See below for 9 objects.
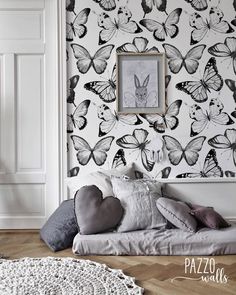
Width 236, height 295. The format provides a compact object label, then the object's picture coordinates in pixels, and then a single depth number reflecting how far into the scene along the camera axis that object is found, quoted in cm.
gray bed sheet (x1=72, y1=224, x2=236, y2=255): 279
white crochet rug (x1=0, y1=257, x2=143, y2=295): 205
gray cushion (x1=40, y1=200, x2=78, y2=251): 294
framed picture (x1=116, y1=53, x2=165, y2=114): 362
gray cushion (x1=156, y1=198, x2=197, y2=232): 292
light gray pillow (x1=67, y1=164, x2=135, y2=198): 332
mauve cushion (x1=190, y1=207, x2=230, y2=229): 298
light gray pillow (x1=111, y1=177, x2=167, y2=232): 297
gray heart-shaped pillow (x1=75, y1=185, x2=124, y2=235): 289
